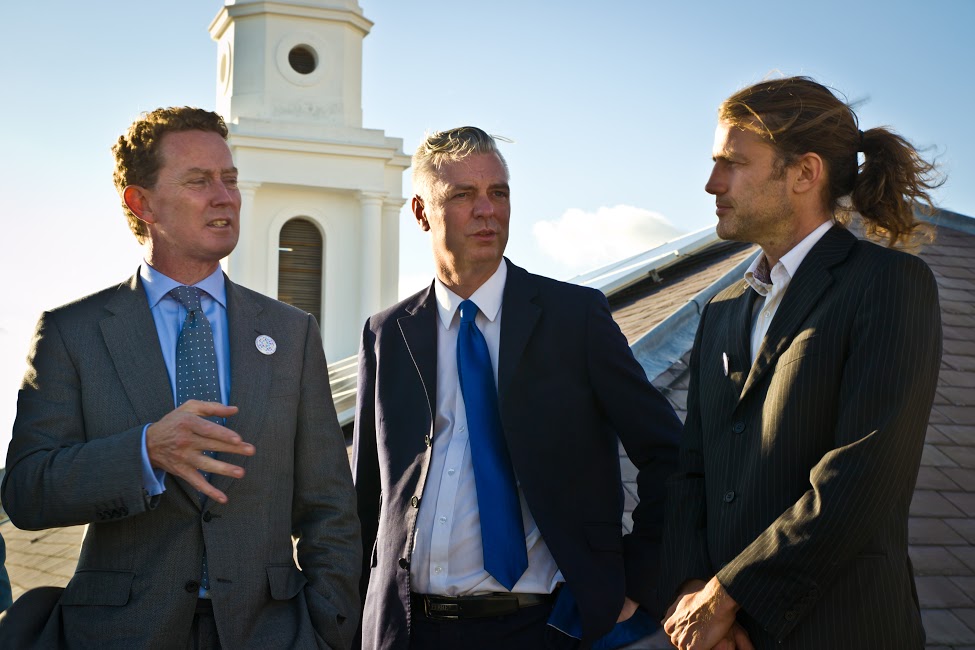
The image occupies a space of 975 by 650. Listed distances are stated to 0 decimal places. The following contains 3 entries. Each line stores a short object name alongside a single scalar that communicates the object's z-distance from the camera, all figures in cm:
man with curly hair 361
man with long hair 325
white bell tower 2806
